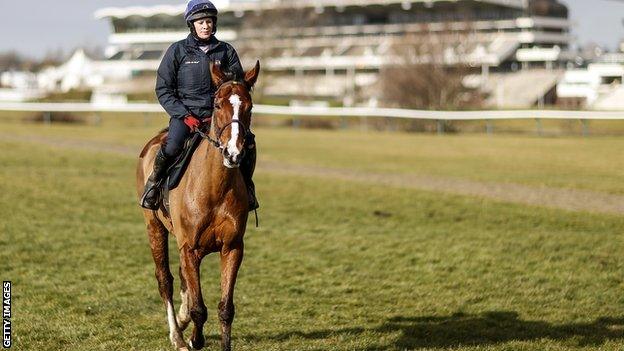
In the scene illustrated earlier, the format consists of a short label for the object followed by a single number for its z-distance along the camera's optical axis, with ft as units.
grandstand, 296.30
